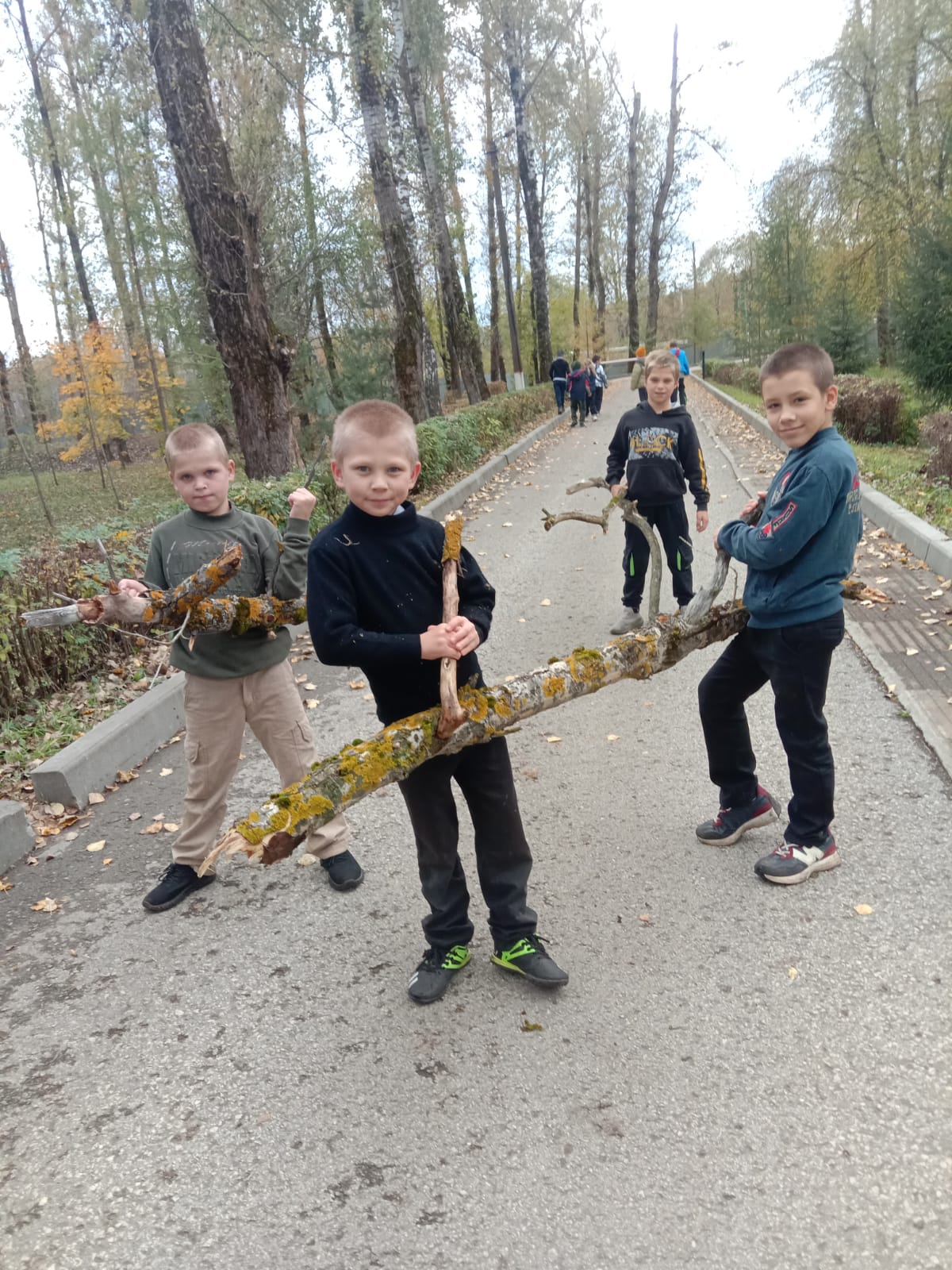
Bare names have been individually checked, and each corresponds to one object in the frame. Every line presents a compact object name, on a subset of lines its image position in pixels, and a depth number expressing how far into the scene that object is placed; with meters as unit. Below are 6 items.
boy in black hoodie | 5.21
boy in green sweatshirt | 3.05
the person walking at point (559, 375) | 23.31
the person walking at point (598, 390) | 23.52
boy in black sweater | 2.22
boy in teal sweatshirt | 2.66
